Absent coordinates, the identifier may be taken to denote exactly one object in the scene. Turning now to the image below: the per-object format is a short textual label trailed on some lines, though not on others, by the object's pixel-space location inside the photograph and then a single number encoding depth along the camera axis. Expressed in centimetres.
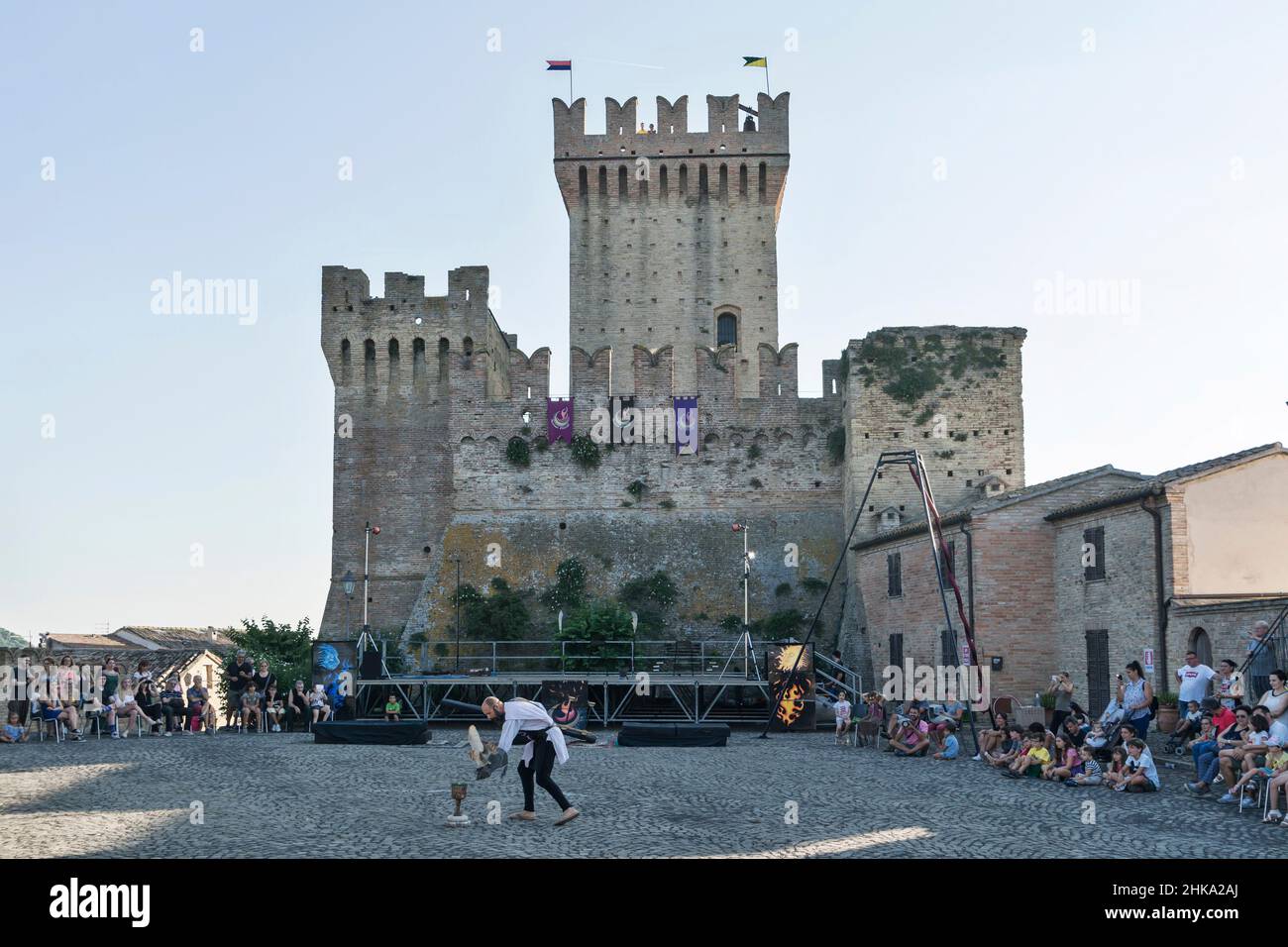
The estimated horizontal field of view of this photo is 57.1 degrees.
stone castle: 3456
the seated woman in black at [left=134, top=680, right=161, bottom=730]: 2448
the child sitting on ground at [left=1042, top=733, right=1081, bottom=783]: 1659
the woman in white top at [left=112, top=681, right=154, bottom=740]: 2377
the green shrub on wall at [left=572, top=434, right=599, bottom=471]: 3697
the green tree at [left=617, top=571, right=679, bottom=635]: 3488
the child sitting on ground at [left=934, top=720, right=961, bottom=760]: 2061
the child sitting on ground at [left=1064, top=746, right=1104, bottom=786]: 1636
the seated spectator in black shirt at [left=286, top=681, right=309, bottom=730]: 2692
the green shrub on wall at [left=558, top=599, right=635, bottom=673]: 3083
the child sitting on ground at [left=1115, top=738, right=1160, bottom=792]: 1538
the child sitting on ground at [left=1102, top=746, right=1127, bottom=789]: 1580
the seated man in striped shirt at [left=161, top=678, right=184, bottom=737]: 2453
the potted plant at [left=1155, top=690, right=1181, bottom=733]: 2014
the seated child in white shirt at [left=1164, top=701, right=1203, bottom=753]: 1727
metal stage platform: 2723
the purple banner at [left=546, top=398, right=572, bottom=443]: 3712
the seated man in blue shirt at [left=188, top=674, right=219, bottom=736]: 2539
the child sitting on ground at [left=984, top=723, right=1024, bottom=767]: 1828
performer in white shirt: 1279
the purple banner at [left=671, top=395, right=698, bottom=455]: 3694
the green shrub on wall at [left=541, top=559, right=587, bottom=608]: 3519
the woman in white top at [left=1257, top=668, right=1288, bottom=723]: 1401
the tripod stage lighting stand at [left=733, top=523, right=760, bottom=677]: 2831
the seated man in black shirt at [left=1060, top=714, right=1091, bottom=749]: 1730
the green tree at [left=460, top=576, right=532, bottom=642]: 3466
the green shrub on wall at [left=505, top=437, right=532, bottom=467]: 3725
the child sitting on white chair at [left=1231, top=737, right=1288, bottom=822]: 1315
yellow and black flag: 4603
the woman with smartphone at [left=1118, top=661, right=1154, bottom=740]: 1733
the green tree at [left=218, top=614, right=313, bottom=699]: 4506
